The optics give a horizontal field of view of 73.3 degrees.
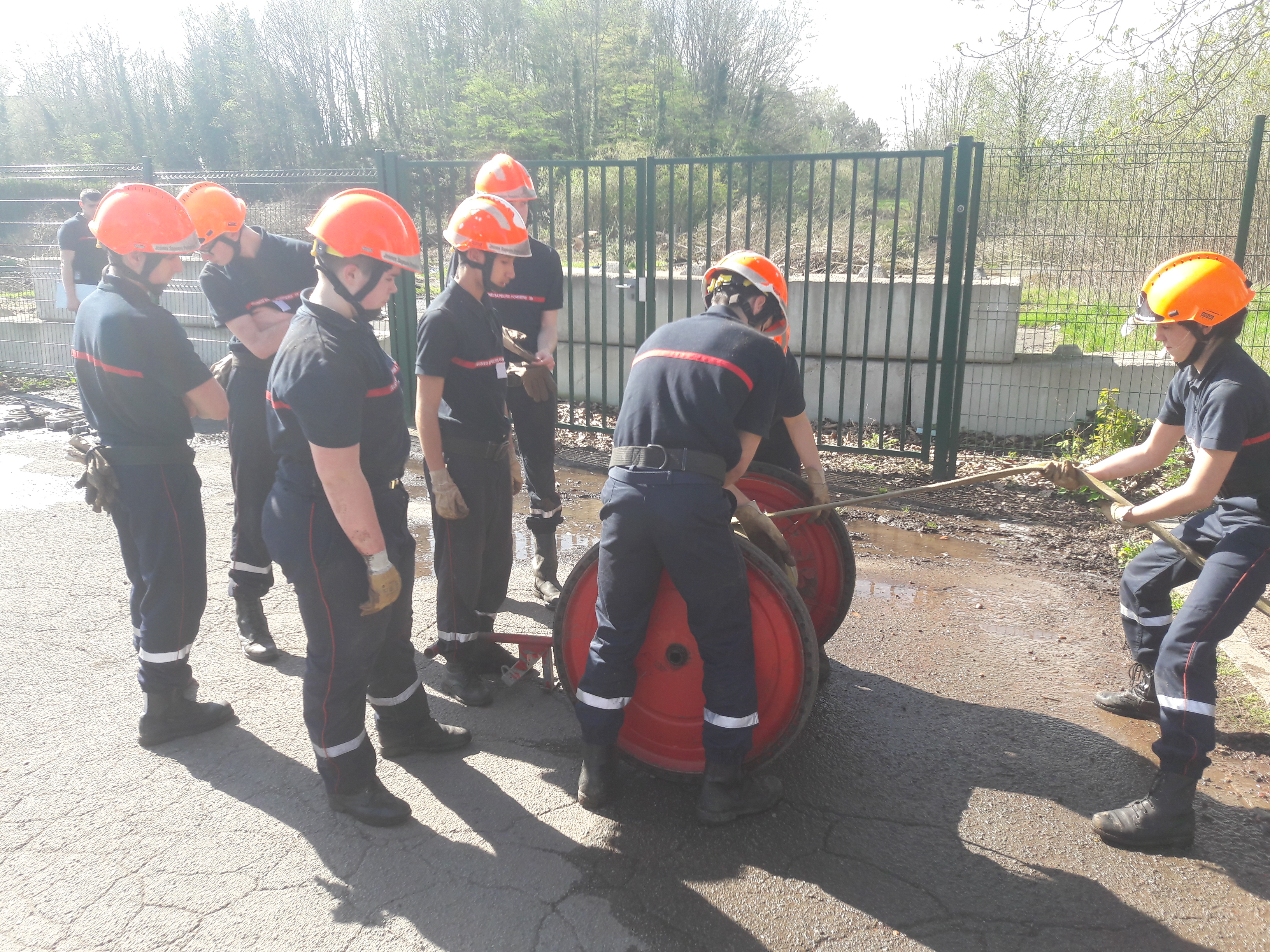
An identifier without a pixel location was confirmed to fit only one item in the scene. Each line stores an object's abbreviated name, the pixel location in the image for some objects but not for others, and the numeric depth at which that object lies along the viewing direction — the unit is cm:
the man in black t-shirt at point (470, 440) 359
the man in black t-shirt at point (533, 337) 479
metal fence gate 664
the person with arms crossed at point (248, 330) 413
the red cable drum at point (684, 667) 307
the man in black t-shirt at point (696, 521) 289
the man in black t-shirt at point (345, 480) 272
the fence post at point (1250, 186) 603
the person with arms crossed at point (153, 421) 334
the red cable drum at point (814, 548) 382
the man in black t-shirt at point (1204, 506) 291
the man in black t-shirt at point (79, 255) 868
